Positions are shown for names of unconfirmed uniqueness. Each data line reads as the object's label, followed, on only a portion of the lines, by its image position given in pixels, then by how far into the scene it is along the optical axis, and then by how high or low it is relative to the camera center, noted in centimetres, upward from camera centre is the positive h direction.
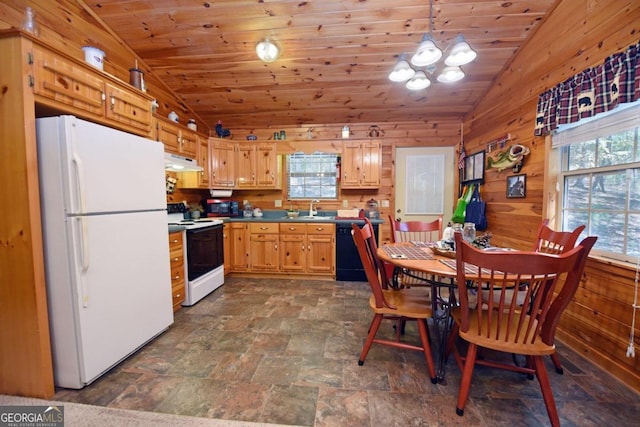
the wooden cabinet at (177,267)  255 -71
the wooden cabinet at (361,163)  394 +49
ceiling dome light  269 +155
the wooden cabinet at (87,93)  145 +70
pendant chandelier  174 +96
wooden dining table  151 -44
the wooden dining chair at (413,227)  264 -34
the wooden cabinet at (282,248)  366 -74
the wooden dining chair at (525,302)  114 -54
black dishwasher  362 -87
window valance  157 +71
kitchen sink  371 -33
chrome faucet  414 -23
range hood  283 +40
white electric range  278 -67
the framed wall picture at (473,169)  341 +34
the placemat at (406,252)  183 -44
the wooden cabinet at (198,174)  364 +34
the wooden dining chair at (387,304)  165 -76
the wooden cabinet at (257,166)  403 +49
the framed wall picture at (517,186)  261 +7
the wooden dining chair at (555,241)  161 -34
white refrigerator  147 -27
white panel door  414 +19
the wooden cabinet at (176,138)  298 +76
